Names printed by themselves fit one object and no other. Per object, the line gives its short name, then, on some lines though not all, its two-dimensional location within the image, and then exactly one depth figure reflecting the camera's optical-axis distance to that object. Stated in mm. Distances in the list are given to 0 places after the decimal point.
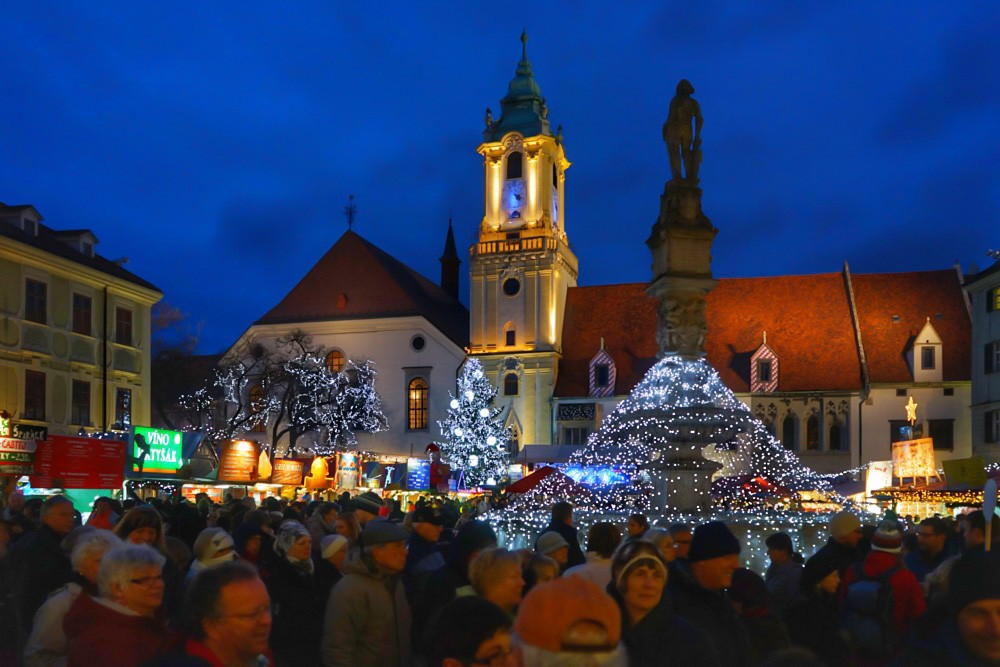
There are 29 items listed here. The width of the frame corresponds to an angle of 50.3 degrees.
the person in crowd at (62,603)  5160
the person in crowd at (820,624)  5547
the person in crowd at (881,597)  5402
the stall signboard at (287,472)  24609
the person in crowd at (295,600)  6375
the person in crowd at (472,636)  3219
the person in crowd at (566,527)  9250
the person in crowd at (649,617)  4148
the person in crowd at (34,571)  6871
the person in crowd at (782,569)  7645
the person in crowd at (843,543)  6871
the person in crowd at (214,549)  6242
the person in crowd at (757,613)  5414
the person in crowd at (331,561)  7186
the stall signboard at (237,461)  21750
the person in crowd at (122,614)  4273
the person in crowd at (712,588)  4828
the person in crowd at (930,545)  8547
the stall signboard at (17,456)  16250
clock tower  51125
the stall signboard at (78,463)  16234
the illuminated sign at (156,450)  18141
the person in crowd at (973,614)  3484
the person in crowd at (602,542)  6832
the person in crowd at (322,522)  10767
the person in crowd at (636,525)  9609
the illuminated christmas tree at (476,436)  47281
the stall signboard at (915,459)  24609
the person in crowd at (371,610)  5523
